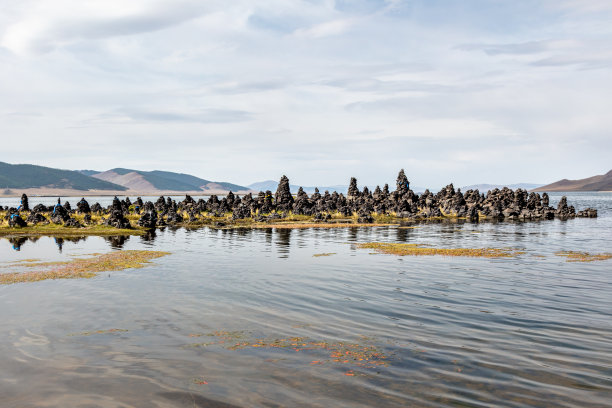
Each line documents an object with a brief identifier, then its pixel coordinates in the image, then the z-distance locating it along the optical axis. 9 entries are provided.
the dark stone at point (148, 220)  80.88
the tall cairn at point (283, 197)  109.78
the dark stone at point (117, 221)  74.56
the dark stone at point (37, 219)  75.24
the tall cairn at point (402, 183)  123.94
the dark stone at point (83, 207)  93.50
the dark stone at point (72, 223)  72.91
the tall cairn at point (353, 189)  126.75
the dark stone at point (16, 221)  70.09
